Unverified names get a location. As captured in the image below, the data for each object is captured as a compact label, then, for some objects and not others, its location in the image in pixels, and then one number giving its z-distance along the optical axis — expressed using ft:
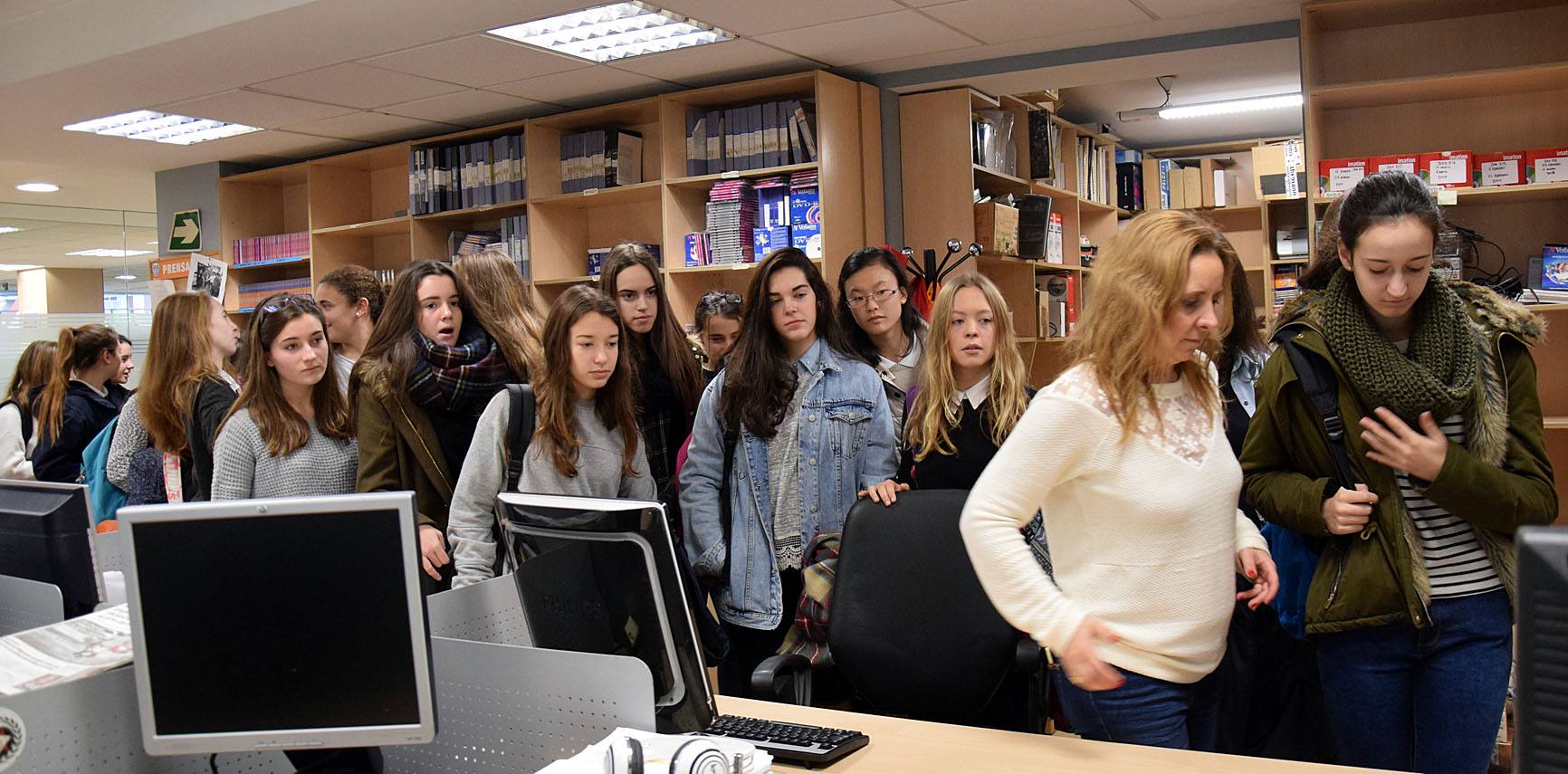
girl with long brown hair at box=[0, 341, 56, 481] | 16.35
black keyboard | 5.84
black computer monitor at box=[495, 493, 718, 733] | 5.57
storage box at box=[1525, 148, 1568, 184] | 12.76
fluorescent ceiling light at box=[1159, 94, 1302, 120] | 23.99
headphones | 4.84
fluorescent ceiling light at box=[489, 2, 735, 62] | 14.88
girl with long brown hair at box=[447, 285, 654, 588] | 8.61
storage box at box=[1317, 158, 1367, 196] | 13.79
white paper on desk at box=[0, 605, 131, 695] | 5.00
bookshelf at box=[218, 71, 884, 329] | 17.43
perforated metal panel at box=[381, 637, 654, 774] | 5.19
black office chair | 7.68
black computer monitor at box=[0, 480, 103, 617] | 6.66
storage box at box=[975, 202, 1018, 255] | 17.61
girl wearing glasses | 10.19
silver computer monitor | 5.09
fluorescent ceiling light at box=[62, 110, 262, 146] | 20.49
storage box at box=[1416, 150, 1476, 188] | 13.21
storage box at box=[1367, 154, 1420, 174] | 13.50
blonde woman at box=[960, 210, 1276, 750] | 5.21
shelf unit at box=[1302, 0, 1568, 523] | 13.60
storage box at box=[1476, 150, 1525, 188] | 13.03
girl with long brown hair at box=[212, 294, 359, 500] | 9.29
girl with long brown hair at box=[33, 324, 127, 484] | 14.85
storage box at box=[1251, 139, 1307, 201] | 23.34
